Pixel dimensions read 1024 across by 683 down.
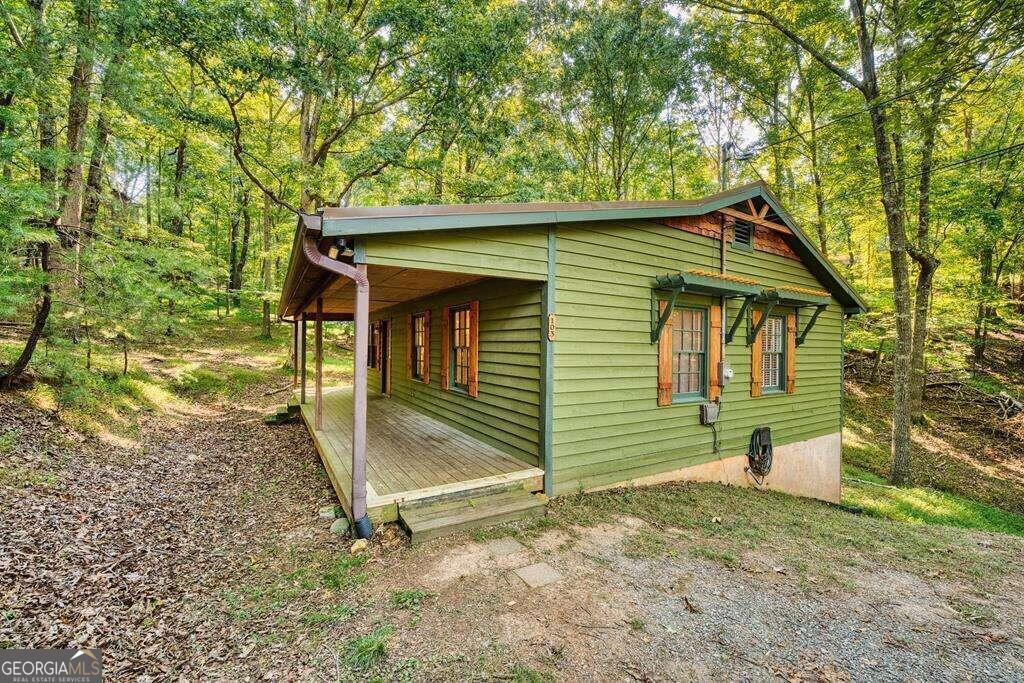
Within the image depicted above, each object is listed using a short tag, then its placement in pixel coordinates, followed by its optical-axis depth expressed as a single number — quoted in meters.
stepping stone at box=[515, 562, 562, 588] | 3.09
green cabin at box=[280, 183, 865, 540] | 3.92
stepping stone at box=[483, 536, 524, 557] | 3.48
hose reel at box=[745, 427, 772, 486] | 6.50
